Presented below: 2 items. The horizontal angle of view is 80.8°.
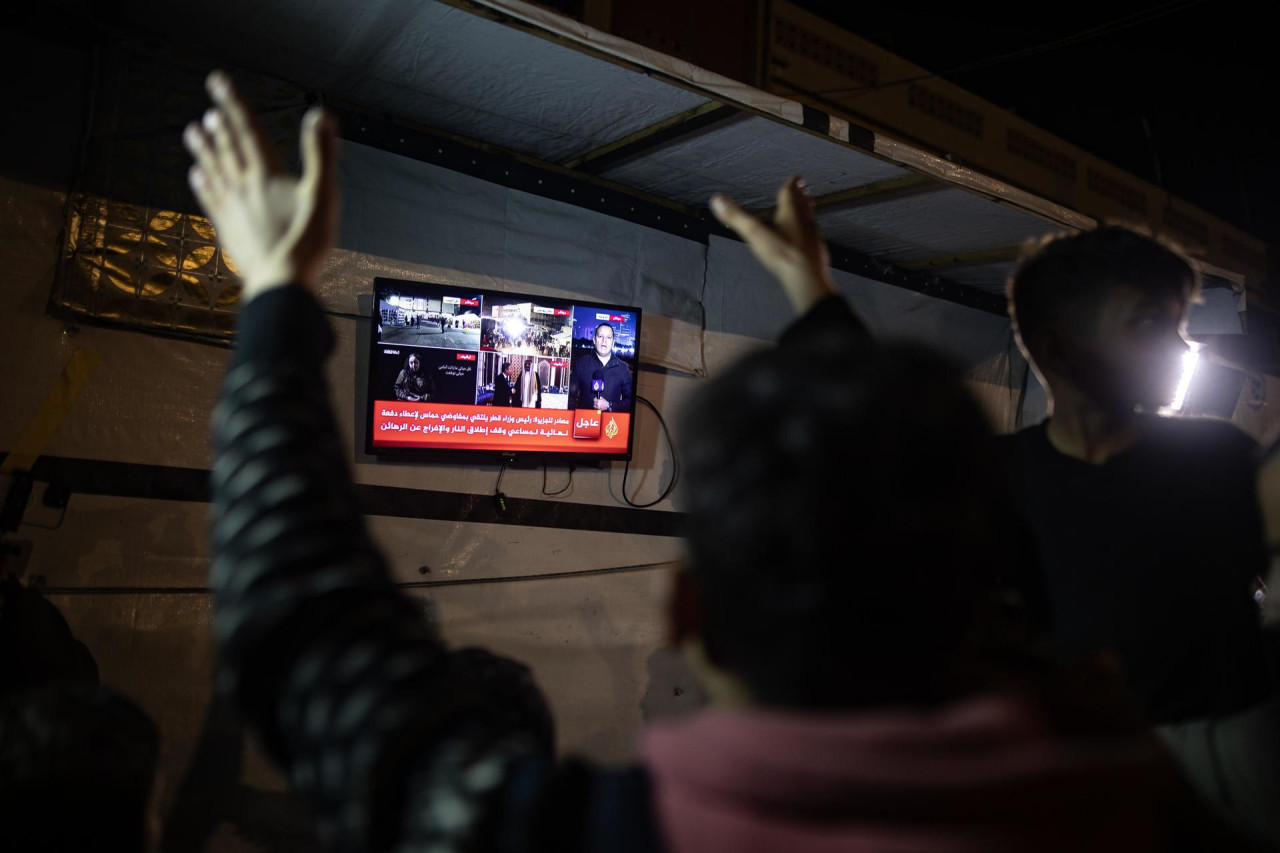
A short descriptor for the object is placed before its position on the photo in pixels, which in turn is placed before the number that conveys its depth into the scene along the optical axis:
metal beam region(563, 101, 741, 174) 2.94
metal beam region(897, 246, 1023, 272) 4.40
